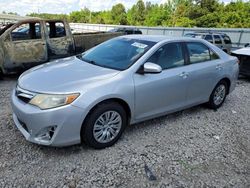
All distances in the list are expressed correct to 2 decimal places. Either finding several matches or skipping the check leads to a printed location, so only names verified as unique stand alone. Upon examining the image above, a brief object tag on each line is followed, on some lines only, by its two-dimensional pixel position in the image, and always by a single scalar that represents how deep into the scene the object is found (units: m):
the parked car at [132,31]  12.94
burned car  4.92
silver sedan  2.25
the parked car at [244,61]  5.98
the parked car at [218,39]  10.07
